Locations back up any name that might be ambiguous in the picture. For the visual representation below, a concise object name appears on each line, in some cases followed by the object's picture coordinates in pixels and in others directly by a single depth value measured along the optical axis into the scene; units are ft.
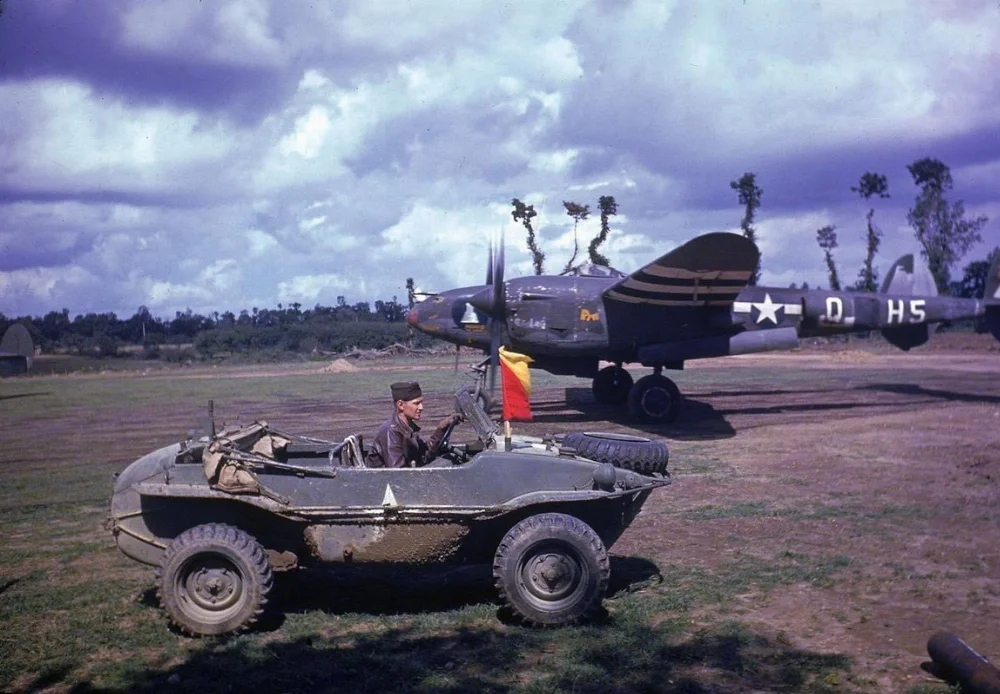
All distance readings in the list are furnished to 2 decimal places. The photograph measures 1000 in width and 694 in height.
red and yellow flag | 20.77
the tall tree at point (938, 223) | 174.96
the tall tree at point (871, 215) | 171.63
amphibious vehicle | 17.40
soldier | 19.33
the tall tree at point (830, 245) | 180.75
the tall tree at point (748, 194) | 172.55
